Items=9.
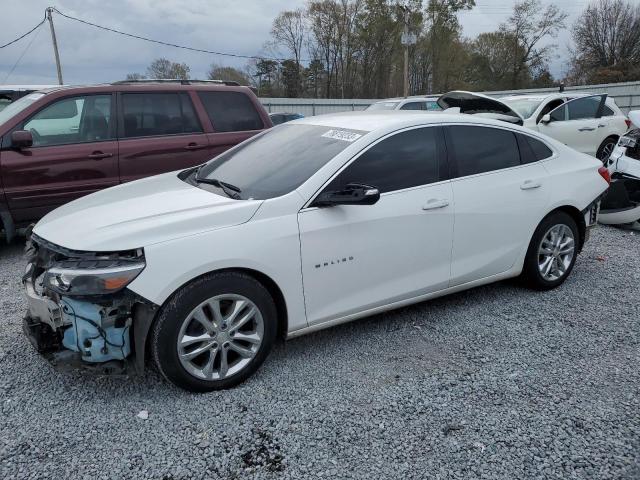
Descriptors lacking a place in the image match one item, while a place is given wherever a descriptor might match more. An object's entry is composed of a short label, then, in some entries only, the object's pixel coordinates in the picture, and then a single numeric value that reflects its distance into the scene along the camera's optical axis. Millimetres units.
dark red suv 5371
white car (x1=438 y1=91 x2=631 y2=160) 10344
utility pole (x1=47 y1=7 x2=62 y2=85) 28967
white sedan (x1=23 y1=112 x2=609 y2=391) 2752
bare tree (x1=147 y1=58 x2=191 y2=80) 40516
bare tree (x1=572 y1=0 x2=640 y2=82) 44688
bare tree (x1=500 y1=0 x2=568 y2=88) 49750
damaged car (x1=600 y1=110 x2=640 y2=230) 6617
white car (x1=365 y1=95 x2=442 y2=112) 12461
